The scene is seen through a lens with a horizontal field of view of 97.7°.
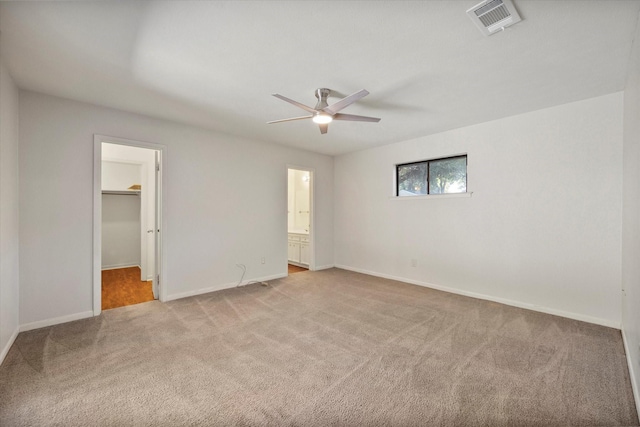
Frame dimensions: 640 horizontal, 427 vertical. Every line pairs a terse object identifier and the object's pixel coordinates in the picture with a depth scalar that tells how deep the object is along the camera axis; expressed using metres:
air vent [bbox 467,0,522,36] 1.70
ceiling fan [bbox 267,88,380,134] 2.65
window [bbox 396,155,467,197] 4.29
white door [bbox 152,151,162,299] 3.83
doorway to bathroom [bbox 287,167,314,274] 5.80
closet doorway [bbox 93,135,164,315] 3.37
